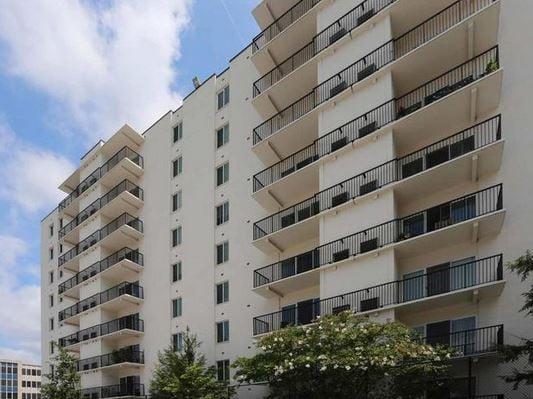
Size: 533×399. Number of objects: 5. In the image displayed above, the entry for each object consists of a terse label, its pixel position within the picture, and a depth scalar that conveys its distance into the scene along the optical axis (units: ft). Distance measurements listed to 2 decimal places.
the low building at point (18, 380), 439.22
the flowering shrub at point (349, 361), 62.49
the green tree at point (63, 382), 114.42
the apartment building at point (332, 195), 71.51
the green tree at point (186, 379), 91.09
